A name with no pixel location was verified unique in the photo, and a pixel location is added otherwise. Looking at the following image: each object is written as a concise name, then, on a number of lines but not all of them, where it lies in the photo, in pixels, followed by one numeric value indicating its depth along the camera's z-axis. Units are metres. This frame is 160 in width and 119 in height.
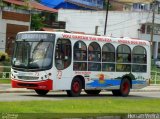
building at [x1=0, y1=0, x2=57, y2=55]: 49.56
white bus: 25.11
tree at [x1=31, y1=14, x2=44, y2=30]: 64.50
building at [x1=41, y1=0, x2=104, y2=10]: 85.56
